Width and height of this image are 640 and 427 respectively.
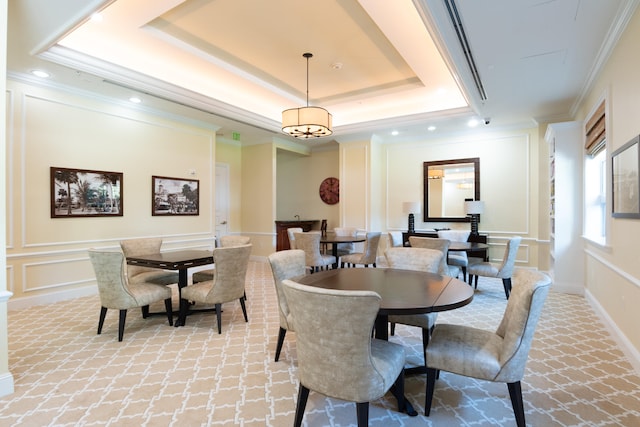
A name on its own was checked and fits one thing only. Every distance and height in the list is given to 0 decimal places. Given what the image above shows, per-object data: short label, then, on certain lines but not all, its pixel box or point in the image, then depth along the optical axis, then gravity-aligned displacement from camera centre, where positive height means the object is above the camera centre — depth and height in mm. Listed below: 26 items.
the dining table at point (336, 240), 5531 -504
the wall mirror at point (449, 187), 6758 +471
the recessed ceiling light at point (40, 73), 4012 +1686
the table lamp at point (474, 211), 6352 -23
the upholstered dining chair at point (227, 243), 4219 -463
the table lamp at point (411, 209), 6891 +18
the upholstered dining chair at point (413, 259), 3090 -470
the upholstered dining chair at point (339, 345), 1497 -652
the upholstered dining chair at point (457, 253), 5090 -734
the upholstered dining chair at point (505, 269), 4445 -820
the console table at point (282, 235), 7699 -580
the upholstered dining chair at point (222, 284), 3377 -783
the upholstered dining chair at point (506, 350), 1760 -820
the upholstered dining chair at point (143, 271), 4105 -792
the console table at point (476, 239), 6153 -557
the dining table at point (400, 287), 1851 -531
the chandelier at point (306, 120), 4594 +1268
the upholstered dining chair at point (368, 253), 5625 -746
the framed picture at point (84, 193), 4453 +249
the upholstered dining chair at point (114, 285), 3199 -739
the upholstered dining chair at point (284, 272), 2615 -515
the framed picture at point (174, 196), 5602 +252
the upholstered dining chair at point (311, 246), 5297 -589
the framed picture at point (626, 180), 2632 +256
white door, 7613 +257
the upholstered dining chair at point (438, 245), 4309 -472
